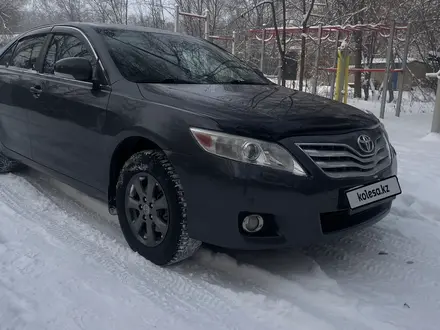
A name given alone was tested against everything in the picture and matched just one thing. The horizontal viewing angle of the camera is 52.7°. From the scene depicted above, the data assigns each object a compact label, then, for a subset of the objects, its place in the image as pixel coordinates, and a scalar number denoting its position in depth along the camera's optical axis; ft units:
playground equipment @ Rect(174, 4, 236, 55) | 37.09
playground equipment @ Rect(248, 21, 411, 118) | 28.40
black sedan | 7.90
